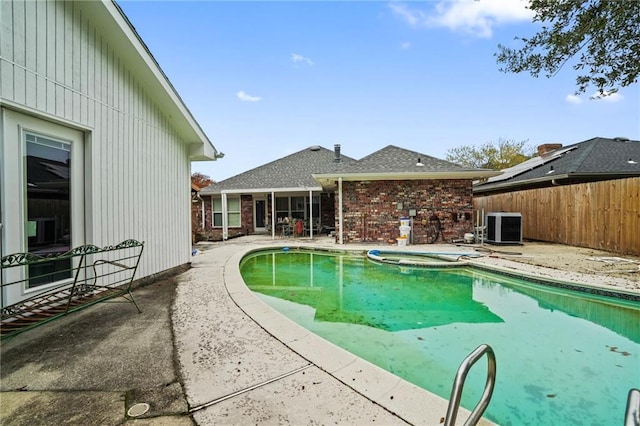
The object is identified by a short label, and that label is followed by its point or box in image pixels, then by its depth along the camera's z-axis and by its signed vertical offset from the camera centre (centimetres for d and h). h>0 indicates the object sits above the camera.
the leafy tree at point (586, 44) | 451 +279
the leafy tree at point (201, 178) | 3469 +432
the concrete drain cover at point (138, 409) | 187 -128
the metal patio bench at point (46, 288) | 277 -92
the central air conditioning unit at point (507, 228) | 1062 -63
